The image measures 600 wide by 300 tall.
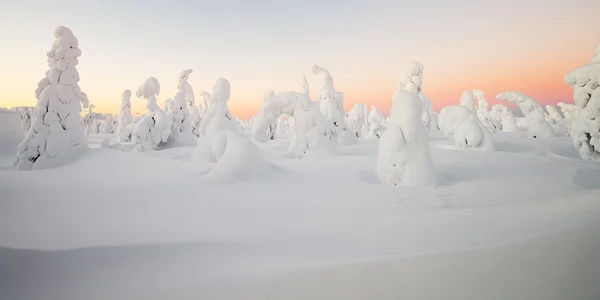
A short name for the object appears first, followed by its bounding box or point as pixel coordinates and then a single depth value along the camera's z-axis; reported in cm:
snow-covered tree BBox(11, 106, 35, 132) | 3988
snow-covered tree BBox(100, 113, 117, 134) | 6100
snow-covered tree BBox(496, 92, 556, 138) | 1997
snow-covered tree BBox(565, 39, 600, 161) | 1030
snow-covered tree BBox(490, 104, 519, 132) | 3312
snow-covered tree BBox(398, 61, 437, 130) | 1889
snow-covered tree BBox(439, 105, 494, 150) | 1338
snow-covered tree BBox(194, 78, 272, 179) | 709
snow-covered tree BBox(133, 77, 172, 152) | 1895
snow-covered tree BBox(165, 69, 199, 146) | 2127
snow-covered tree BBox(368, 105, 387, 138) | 4140
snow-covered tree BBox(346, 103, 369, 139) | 3534
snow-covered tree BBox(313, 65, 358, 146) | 1982
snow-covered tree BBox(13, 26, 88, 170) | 1077
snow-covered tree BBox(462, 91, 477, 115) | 2658
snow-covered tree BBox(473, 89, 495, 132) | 3412
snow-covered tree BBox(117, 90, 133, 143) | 3164
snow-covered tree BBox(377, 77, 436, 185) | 735
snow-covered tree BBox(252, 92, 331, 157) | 1223
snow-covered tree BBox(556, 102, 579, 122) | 3152
